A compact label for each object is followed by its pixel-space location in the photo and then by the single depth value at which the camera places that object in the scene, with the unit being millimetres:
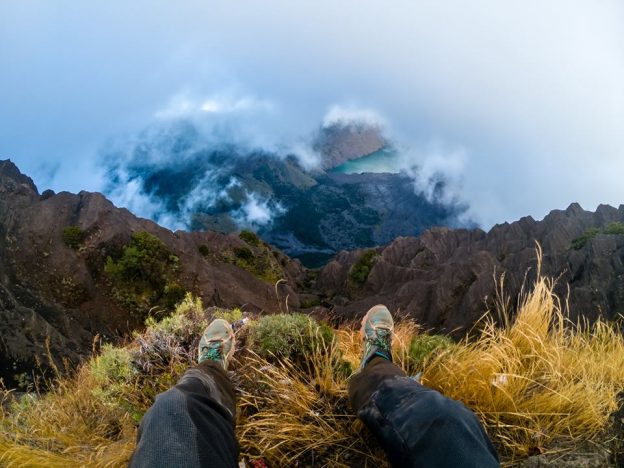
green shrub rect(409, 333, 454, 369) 4195
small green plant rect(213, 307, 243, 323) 5858
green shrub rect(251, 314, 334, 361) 4621
